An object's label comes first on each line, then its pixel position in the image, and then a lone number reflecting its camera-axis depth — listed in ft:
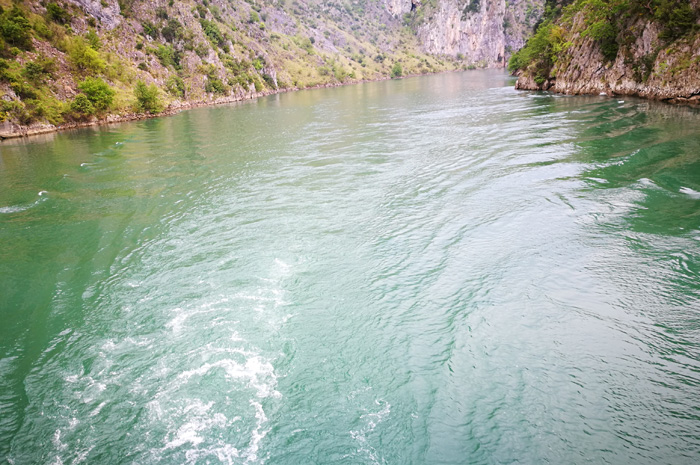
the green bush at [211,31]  372.17
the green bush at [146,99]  213.46
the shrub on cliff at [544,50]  182.73
